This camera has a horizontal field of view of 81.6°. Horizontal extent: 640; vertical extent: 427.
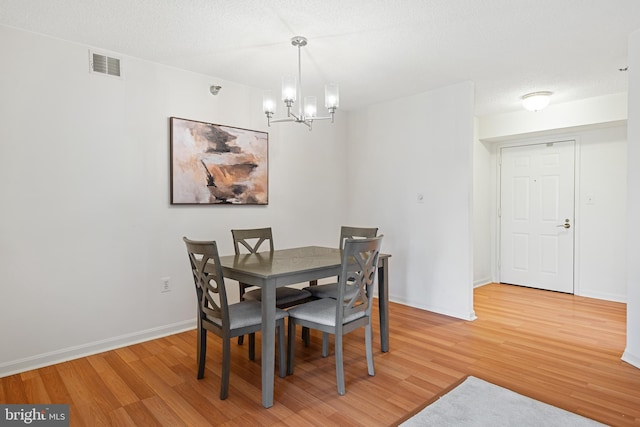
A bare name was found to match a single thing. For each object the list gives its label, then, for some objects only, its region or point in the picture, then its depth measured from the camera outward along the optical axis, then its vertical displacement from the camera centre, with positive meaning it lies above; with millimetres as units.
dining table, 2172 -431
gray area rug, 1990 -1160
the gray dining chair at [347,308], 2299 -684
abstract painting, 3408 +425
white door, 4875 -131
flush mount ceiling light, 4105 +1186
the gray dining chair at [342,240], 3062 -337
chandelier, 2609 +799
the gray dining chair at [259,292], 2871 -693
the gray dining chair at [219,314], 2197 -688
